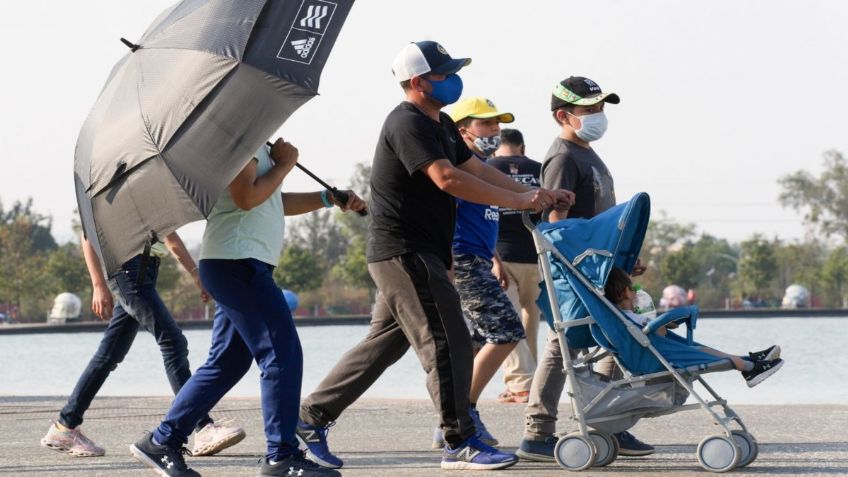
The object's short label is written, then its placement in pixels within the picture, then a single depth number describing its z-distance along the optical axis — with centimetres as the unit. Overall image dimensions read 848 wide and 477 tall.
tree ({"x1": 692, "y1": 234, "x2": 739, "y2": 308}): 9650
